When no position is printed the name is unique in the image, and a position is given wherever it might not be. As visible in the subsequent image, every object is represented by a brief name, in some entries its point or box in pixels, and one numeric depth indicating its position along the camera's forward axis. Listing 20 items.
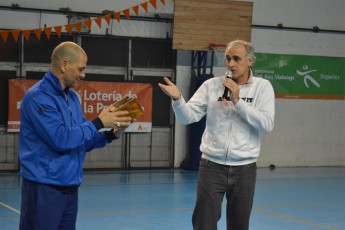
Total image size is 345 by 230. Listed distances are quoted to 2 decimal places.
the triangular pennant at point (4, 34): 13.36
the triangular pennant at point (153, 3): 13.93
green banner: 16.77
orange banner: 13.91
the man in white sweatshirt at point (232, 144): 4.82
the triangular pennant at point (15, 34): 13.48
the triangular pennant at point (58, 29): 13.60
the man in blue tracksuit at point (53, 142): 4.00
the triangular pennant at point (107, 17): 13.55
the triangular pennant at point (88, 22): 13.78
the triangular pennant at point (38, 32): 13.42
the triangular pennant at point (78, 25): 13.76
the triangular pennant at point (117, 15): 13.52
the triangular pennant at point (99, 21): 13.95
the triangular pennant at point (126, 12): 13.73
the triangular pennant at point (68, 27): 13.86
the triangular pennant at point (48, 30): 13.45
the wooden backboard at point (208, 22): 14.47
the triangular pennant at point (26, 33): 13.42
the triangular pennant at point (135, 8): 13.81
